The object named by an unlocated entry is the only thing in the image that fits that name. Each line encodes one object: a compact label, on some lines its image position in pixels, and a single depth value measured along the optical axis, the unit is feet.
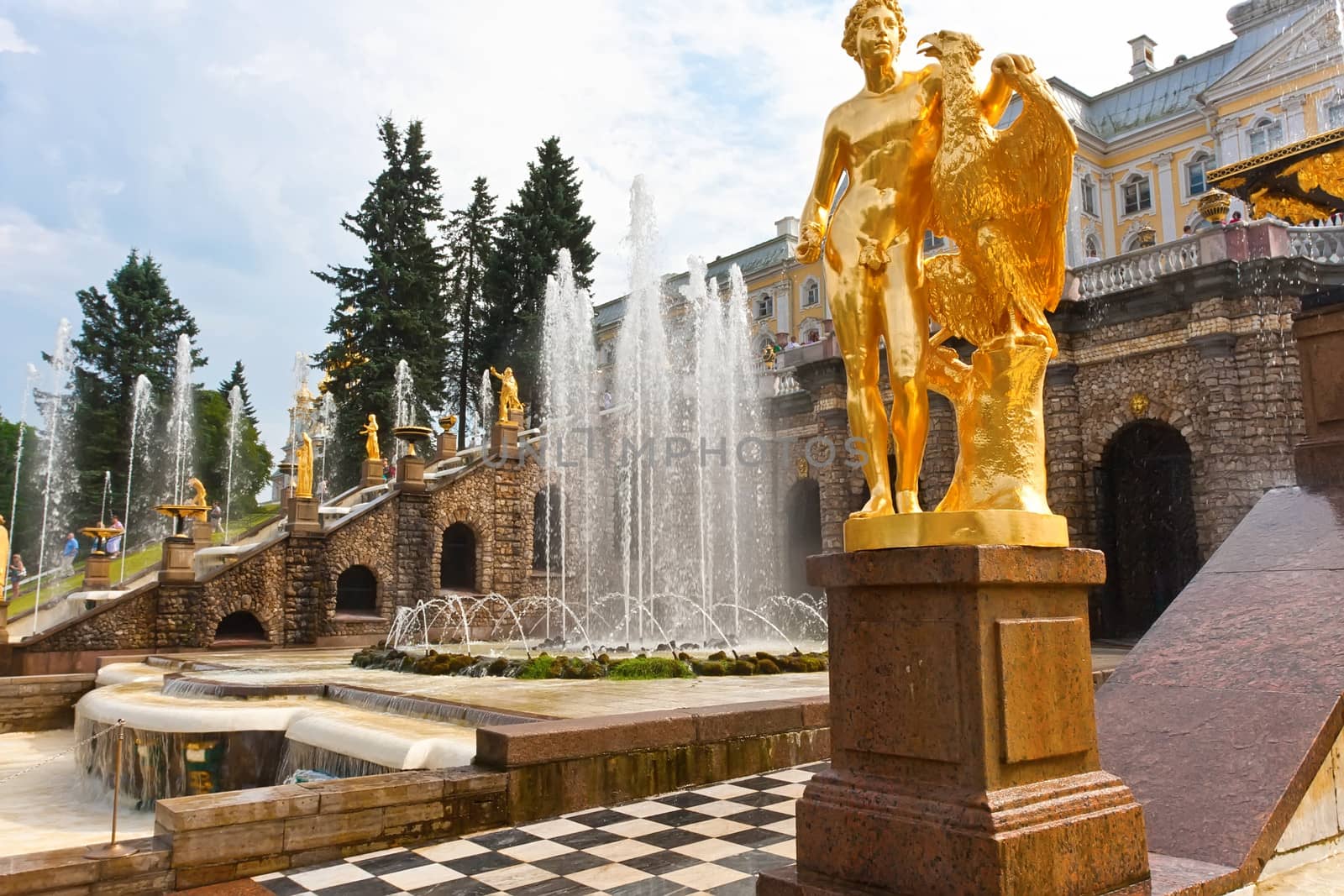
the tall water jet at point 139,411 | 118.73
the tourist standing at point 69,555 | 90.99
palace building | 52.44
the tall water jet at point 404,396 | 109.19
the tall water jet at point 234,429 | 119.53
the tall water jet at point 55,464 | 115.34
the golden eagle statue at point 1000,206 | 12.36
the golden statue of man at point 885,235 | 13.00
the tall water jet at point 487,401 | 122.31
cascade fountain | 69.26
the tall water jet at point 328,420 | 116.78
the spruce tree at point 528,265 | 122.42
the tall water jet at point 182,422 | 110.83
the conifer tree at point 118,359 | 119.85
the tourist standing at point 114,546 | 92.43
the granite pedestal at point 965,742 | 9.97
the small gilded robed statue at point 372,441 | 88.58
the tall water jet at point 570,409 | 76.95
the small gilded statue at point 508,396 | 86.48
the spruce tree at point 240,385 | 172.76
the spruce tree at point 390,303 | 112.47
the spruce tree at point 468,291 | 128.47
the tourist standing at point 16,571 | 89.79
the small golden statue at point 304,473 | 72.23
